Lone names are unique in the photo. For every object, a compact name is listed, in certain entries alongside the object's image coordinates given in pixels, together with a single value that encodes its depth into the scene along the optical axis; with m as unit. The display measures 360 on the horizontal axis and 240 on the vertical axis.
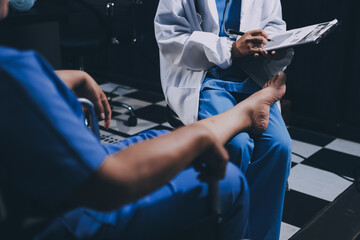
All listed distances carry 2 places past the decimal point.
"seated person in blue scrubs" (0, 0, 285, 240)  0.67
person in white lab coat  1.50
